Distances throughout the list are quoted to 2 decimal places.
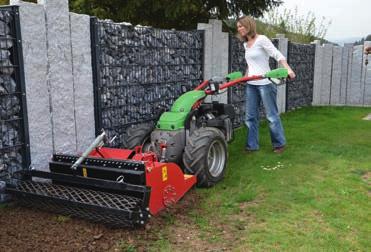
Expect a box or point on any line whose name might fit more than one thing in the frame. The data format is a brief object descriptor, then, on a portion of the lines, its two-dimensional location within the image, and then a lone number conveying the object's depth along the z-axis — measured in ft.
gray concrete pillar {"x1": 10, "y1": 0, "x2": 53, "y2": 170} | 14.32
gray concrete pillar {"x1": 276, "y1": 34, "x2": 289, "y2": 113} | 34.53
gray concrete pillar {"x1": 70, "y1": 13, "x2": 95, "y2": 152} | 16.20
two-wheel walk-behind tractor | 12.30
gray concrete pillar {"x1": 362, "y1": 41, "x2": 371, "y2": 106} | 42.88
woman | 20.51
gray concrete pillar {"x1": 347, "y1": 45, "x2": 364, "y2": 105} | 43.09
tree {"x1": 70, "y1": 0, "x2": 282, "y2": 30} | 25.49
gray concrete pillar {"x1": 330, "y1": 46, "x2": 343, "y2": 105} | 43.14
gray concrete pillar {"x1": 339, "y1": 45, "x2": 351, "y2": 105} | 43.24
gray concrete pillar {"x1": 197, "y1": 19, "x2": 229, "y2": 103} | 24.98
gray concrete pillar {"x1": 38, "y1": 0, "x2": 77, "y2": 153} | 15.16
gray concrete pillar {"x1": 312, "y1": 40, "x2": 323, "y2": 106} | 41.73
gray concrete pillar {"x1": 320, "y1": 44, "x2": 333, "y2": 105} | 42.73
